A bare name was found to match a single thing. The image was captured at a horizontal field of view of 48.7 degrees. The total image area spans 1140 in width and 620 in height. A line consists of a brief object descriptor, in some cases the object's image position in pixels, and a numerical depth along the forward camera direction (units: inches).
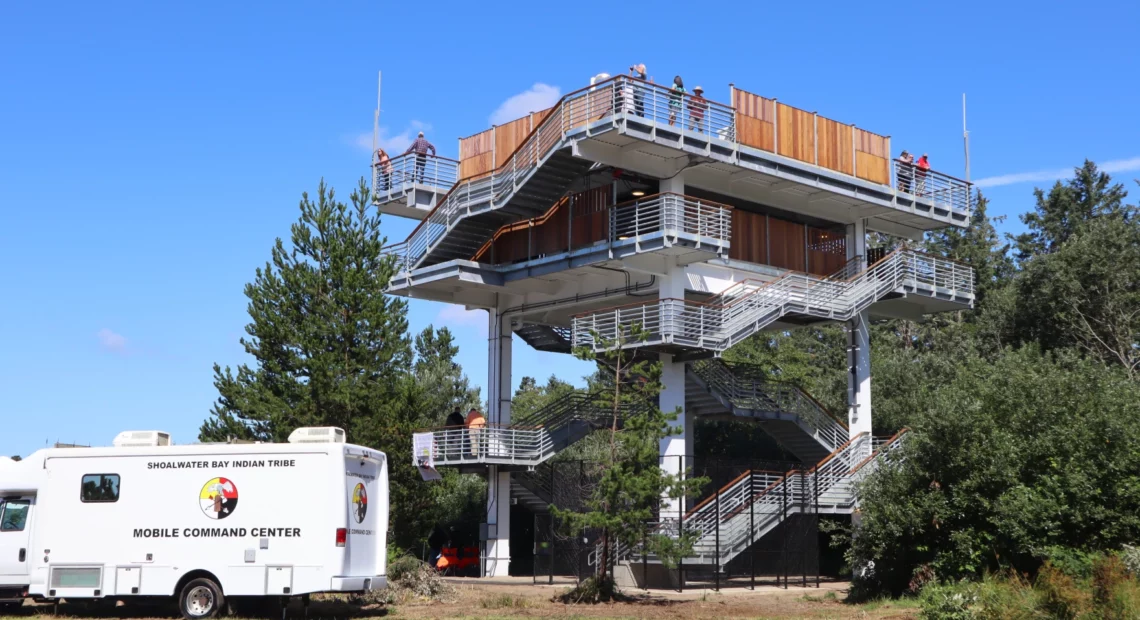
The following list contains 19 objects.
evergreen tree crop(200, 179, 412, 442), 1684.3
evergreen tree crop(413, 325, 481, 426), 2485.2
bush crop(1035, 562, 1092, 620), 717.3
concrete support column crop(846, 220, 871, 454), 1601.9
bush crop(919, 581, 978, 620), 756.0
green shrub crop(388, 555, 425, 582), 1071.7
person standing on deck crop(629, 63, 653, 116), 1278.3
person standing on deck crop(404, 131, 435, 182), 1612.9
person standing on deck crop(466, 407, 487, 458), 1492.4
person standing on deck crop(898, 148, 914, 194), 1589.6
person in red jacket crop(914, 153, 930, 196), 1601.3
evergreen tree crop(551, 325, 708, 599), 1087.6
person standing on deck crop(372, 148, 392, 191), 1624.0
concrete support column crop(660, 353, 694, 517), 1400.1
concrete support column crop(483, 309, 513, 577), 1557.6
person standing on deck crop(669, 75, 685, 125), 1302.9
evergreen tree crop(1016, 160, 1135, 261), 2997.0
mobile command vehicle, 860.0
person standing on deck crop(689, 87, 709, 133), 1321.4
